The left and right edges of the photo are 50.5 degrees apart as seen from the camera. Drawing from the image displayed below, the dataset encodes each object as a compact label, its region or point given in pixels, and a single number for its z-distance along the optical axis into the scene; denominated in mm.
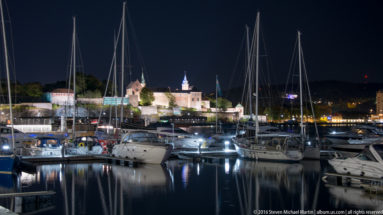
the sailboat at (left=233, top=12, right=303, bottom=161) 30641
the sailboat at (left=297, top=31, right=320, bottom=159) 32719
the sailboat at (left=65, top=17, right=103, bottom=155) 33938
